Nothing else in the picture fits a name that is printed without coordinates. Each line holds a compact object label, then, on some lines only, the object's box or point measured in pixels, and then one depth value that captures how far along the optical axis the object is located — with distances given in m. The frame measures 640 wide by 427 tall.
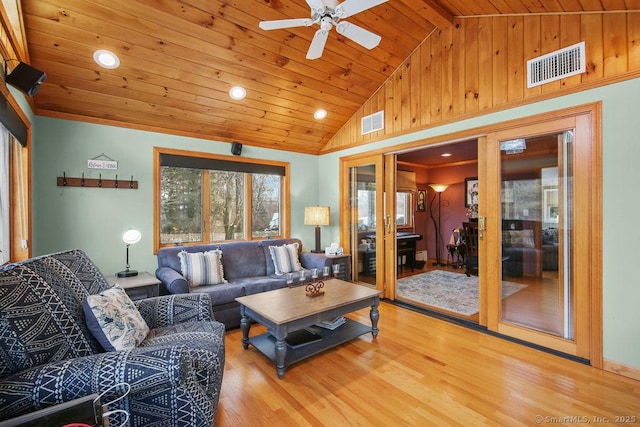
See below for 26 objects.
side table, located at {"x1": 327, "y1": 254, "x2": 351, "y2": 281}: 4.31
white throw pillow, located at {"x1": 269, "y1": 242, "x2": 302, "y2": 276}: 4.03
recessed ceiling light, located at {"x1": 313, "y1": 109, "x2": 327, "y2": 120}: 4.31
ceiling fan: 1.97
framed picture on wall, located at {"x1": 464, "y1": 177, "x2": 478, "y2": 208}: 6.53
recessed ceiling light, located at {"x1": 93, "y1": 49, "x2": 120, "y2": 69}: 2.68
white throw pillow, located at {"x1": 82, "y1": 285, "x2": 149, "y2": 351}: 1.56
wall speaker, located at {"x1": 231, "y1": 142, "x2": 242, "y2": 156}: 4.27
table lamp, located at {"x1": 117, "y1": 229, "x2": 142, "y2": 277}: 3.24
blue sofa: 3.12
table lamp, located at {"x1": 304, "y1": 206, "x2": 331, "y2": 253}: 4.63
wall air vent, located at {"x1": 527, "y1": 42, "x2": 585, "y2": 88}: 2.49
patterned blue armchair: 1.14
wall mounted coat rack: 3.14
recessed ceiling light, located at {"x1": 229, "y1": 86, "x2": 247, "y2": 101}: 3.49
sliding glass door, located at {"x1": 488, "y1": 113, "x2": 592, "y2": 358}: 2.52
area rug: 3.66
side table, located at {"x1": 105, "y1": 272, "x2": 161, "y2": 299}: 2.89
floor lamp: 7.07
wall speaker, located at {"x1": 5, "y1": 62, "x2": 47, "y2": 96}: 1.99
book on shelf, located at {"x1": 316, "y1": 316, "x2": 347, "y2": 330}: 2.91
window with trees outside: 3.87
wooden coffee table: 2.26
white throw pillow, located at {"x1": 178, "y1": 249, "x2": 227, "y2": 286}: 3.33
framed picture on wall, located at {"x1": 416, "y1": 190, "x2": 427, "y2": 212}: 7.24
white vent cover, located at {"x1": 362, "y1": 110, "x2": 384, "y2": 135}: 4.18
